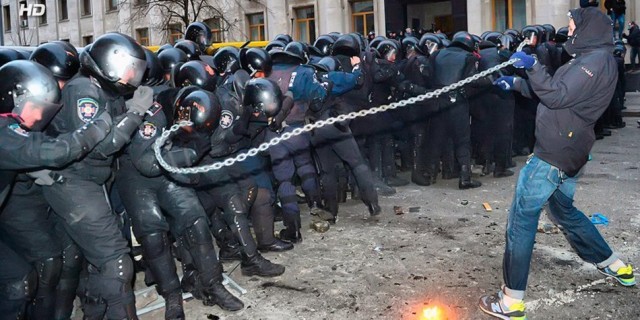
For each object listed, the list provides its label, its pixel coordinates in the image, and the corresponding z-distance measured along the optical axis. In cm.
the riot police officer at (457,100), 841
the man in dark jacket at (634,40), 1967
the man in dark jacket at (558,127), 421
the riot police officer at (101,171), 396
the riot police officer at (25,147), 362
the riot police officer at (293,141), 642
